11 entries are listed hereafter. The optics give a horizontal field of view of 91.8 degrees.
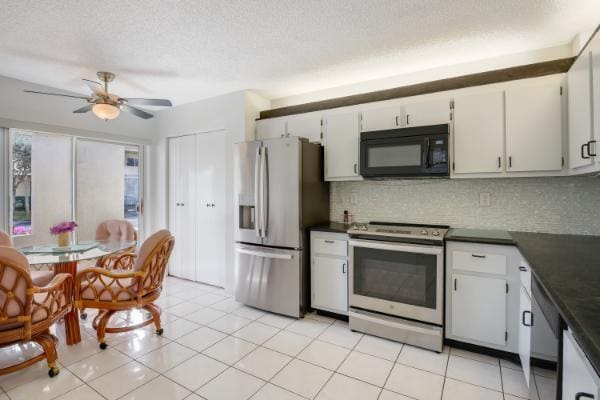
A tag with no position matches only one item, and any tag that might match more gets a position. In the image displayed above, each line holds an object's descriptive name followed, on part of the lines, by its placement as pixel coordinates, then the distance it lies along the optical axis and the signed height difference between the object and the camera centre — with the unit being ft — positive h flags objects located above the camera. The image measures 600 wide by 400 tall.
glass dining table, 7.75 -1.56
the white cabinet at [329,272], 9.29 -2.42
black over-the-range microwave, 8.23 +1.36
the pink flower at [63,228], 8.81 -0.85
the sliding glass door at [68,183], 10.73 +0.70
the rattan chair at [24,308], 5.82 -2.35
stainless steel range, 7.70 -2.41
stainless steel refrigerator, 9.63 -0.64
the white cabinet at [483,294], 7.03 -2.44
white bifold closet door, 12.80 -0.28
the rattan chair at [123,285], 7.82 -2.38
